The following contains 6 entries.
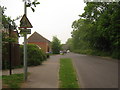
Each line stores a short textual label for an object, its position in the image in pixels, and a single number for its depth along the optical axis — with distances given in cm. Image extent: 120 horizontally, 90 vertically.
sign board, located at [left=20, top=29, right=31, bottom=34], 543
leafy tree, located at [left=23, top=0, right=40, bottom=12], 423
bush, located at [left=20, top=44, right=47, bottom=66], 1213
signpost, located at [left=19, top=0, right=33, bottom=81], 577
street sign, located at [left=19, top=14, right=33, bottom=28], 599
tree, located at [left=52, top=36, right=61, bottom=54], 4340
